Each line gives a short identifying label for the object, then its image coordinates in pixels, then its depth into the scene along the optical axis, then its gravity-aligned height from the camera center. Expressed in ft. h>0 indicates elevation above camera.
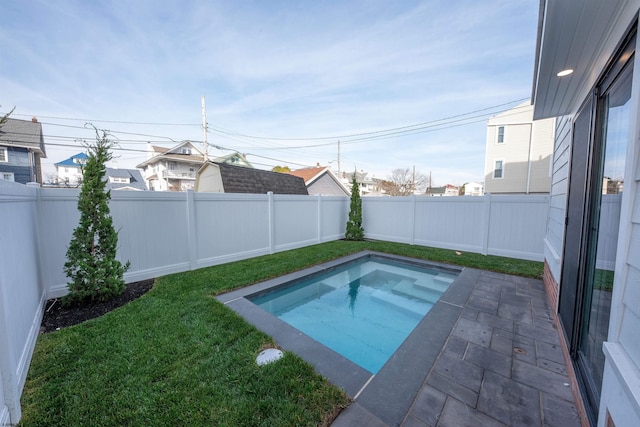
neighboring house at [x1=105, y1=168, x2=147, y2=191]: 90.96 +6.85
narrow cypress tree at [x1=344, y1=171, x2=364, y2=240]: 29.01 -2.72
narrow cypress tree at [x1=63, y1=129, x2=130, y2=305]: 11.21 -2.42
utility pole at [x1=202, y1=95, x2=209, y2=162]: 52.65 +14.68
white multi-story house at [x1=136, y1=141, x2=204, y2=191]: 78.23 +9.45
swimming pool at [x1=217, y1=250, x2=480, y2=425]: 6.16 -5.35
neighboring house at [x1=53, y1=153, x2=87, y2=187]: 97.60 +10.91
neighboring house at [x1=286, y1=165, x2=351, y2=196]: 57.52 +3.38
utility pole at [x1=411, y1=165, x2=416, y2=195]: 101.13 +5.56
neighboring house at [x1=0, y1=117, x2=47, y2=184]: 47.29 +9.21
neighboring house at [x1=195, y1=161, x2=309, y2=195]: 34.81 +2.32
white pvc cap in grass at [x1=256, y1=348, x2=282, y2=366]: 7.55 -5.27
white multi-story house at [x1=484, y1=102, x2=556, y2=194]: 46.34 +8.71
